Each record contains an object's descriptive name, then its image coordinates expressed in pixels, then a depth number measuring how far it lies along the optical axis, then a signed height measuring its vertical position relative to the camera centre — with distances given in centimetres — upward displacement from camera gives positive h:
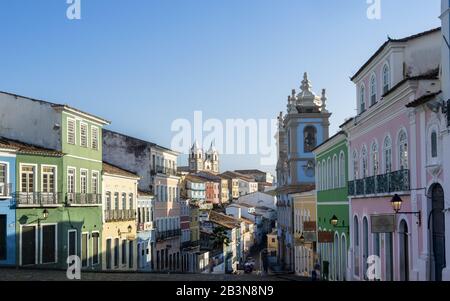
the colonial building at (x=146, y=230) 3666 -186
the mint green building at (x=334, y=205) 2556 -43
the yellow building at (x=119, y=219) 3212 -108
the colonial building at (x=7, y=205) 2434 -28
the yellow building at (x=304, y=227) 3530 -159
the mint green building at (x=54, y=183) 2539 +54
